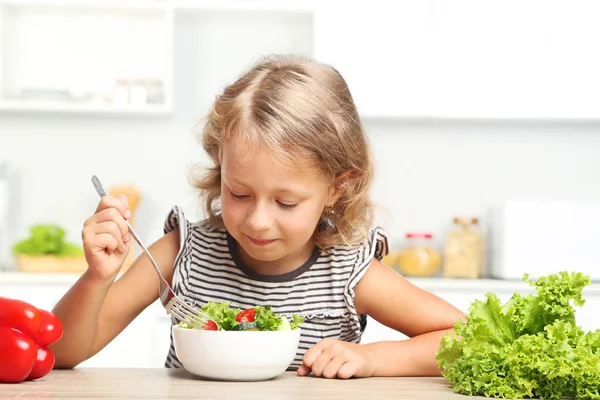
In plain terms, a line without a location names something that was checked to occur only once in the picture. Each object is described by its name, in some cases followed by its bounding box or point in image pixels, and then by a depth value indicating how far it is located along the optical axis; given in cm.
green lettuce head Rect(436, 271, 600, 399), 95
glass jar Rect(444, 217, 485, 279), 344
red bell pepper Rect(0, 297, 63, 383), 110
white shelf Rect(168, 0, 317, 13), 345
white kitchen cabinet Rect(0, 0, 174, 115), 361
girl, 125
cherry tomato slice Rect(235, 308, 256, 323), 113
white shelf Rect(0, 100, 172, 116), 341
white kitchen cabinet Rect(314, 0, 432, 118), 340
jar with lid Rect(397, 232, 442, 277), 341
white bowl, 108
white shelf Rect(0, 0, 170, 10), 345
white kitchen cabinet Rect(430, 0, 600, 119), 340
